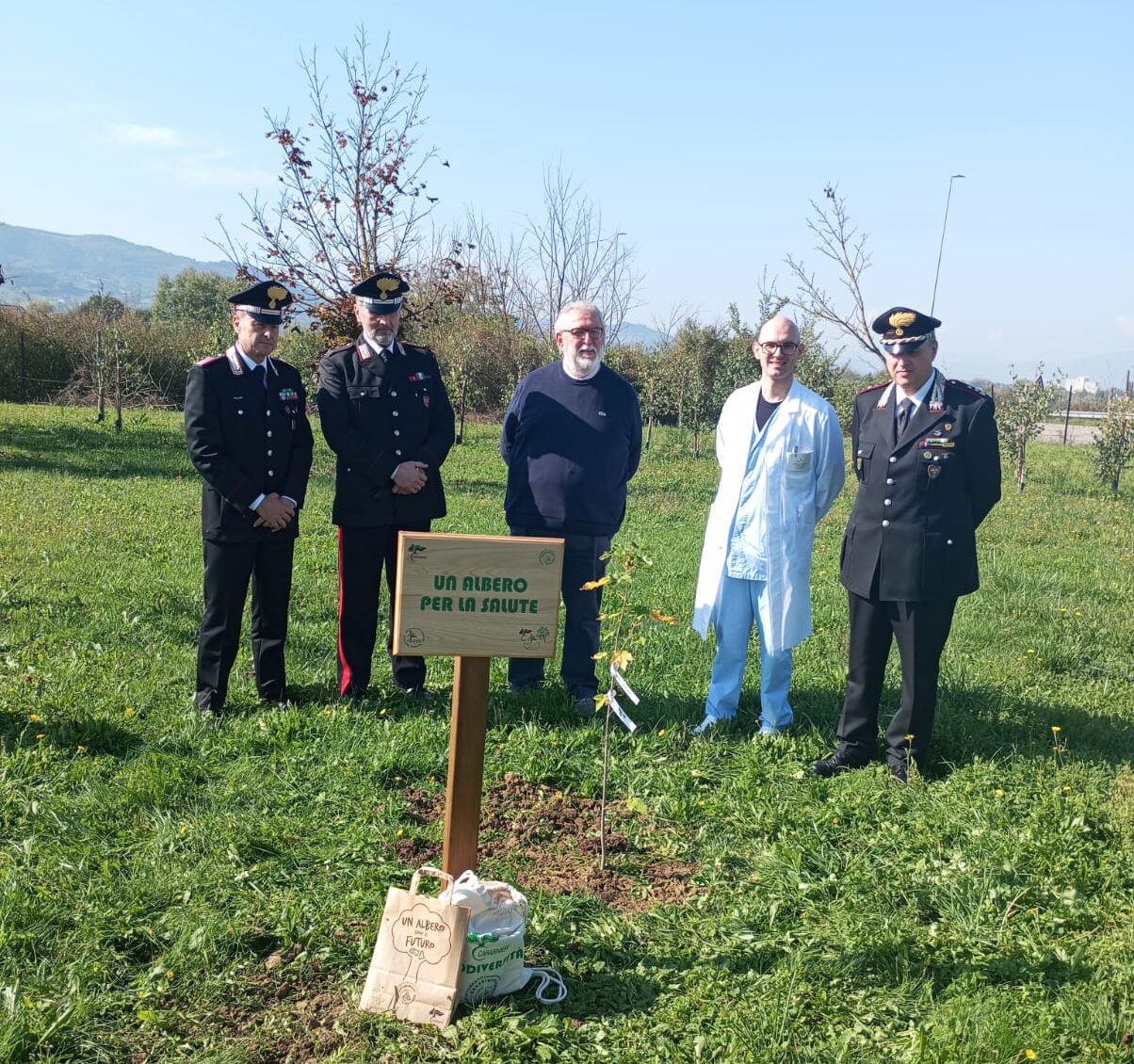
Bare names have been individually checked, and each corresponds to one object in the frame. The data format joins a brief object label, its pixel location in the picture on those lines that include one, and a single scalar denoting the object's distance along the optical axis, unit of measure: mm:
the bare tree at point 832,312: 12719
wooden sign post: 3020
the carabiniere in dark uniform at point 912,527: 4418
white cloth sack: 2906
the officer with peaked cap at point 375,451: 5152
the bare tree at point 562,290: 17109
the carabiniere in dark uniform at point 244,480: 4852
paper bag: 2844
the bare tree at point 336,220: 12539
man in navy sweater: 5180
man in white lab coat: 4852
